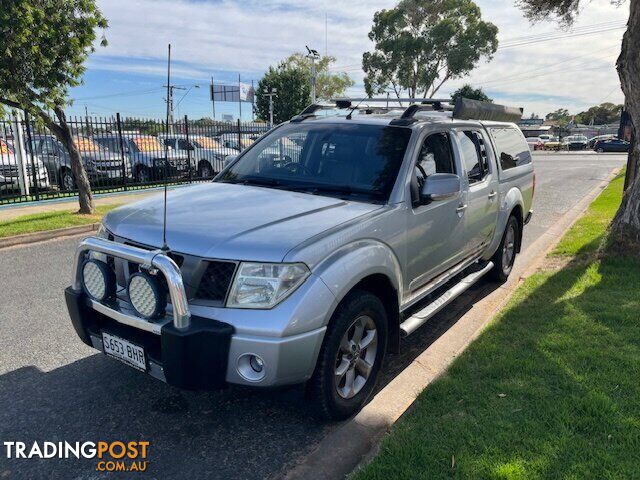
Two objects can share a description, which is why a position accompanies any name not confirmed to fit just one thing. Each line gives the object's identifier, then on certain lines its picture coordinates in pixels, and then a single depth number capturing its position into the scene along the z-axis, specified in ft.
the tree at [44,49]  26.94
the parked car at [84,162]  47.83
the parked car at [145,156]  53.49
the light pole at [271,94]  152.76
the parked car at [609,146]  155.43
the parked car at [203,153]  59.82
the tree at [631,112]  19.65
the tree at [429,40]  123.95
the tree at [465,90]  93.07
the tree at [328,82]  213.46
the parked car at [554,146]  176.73
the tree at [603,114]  379.47
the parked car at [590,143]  190.17
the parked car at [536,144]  176.73
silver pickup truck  8.75
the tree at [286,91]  161.58
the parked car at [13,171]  44.06
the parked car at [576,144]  179.61
